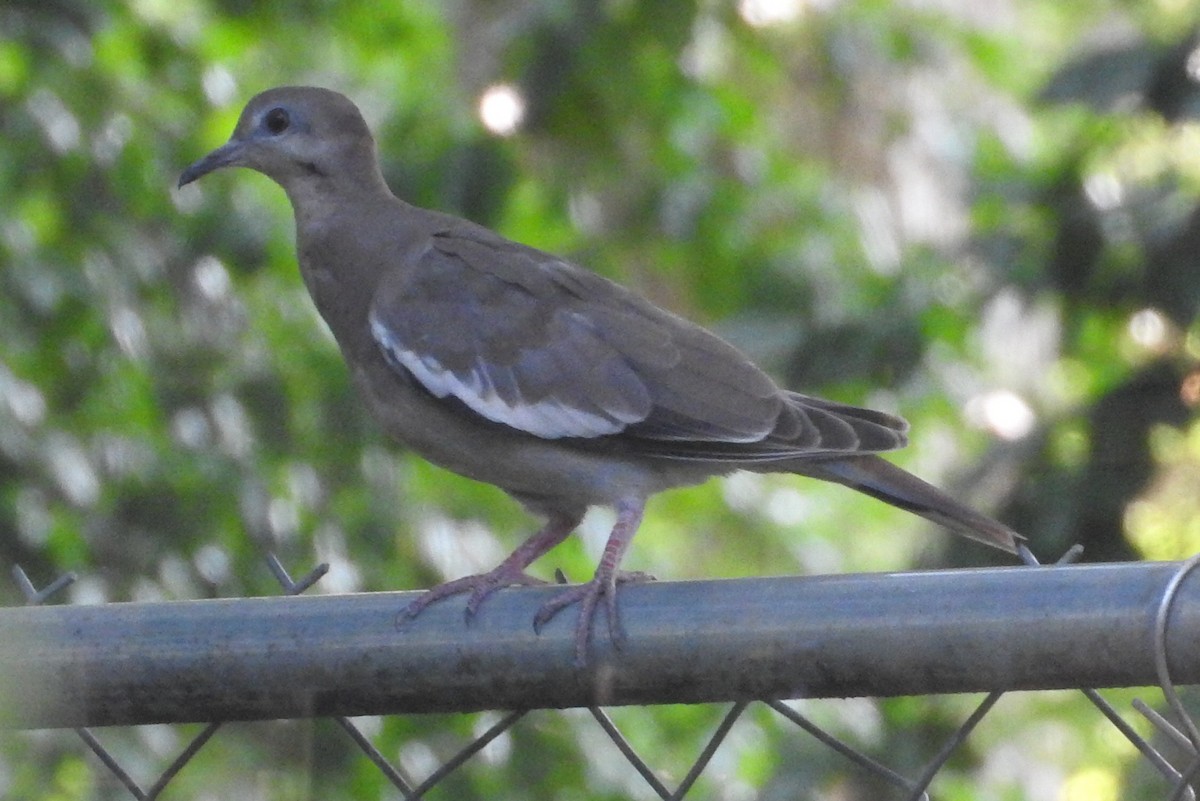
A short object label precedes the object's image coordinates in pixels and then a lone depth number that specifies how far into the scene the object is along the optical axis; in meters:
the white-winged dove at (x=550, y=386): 5.84
